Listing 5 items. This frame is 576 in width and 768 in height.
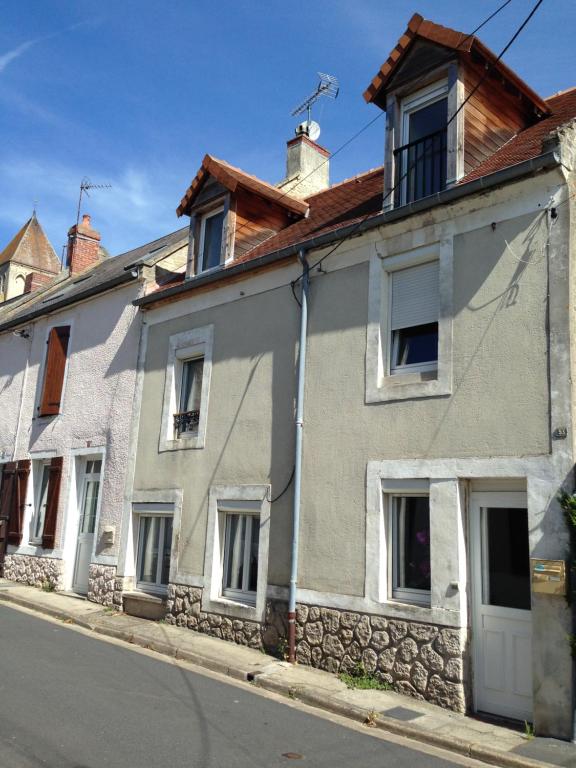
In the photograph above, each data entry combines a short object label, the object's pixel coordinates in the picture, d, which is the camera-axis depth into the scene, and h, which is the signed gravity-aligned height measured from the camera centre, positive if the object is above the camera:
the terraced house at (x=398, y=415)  6.62 +1.19
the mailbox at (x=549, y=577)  5.96 -0.43
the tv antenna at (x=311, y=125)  14.76 +8.20
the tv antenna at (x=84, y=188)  20.55 +9.23
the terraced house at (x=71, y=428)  12.04 +1.44
